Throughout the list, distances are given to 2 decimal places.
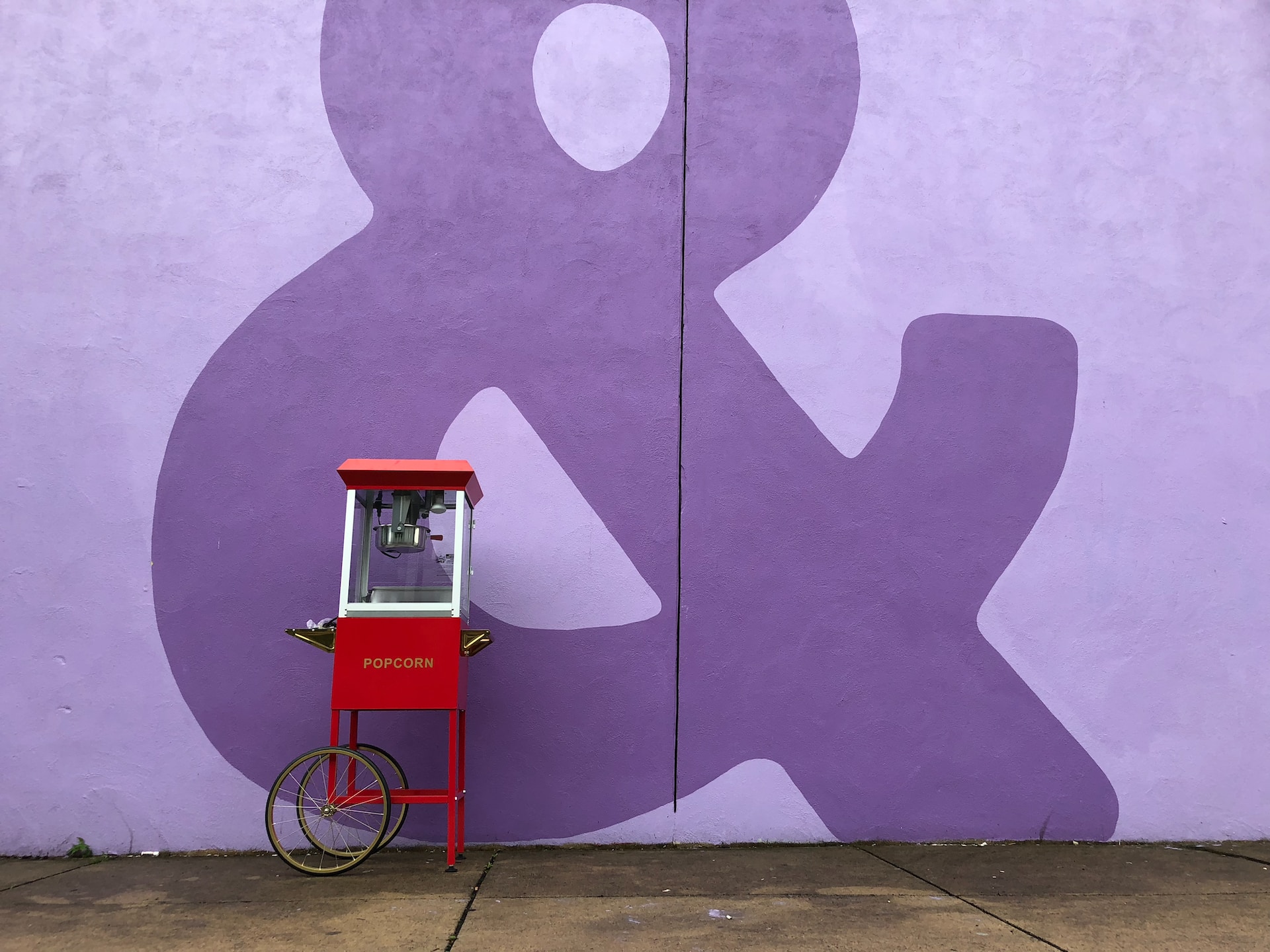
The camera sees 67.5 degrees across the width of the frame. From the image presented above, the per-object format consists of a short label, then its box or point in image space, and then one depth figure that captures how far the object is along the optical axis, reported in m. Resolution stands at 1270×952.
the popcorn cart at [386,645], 4.06
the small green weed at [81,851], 4.52
